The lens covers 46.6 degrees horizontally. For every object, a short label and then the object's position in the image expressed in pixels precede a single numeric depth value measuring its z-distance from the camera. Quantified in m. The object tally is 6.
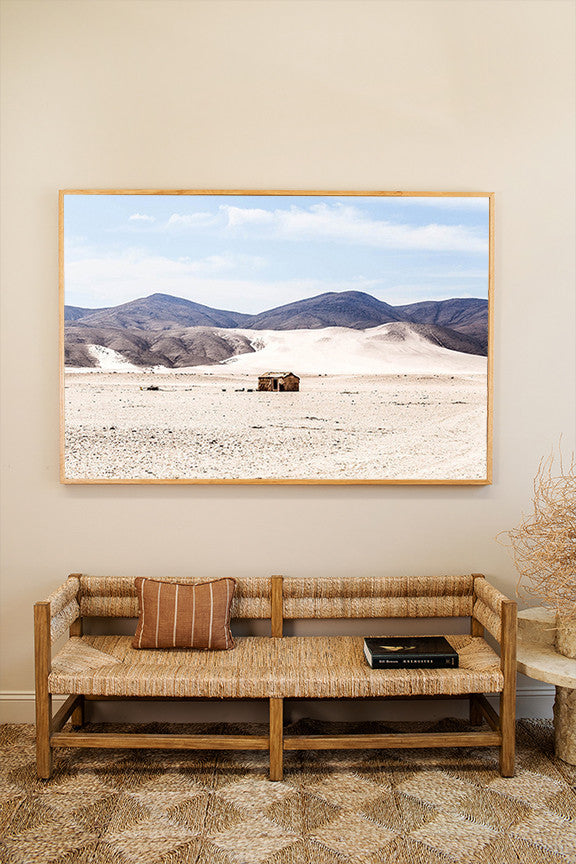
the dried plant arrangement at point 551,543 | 2.36
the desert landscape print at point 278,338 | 2.73
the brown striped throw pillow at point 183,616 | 2.48
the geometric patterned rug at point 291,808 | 1.97
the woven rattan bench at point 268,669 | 2.24
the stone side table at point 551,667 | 2.28
